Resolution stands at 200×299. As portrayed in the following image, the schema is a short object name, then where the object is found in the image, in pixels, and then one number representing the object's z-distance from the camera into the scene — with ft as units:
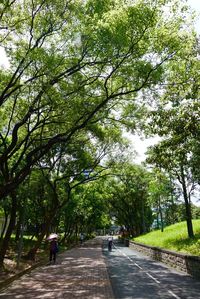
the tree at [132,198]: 112.18
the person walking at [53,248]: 48.91
